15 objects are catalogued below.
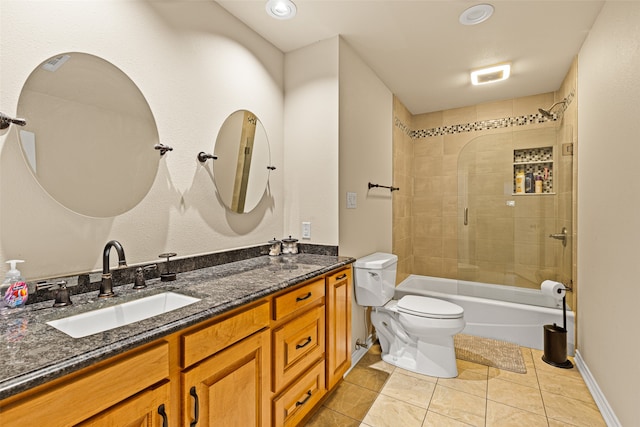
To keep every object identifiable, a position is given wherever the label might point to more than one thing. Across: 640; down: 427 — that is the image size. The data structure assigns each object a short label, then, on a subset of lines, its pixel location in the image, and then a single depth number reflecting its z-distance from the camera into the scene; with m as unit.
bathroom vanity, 0.69
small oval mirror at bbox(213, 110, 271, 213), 1.86
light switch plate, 2.28
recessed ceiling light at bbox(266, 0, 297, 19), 1.79
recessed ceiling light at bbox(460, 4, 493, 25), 1.84
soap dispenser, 0.99
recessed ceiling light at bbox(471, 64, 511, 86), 2.61
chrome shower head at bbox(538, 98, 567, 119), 2.74
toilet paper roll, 2.39
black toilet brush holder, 2.27
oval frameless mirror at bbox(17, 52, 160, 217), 1.12
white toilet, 2.12
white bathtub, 2.54
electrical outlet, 2.24
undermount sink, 0.98
